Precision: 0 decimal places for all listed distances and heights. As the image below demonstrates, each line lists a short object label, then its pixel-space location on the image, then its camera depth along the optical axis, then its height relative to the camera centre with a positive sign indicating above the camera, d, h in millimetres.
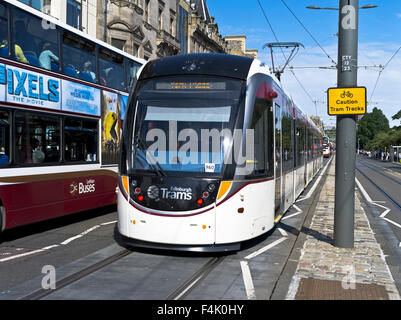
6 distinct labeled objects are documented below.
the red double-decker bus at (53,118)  7832 +531
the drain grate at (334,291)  5090 -1637
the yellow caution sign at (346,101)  7430 +737
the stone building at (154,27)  25406 +7759
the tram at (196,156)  6642 -153
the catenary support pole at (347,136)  7520 +171
